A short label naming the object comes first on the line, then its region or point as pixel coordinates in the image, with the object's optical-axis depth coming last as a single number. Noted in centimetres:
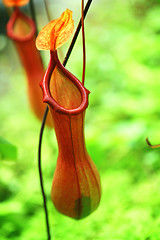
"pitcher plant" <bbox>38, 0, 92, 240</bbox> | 53
